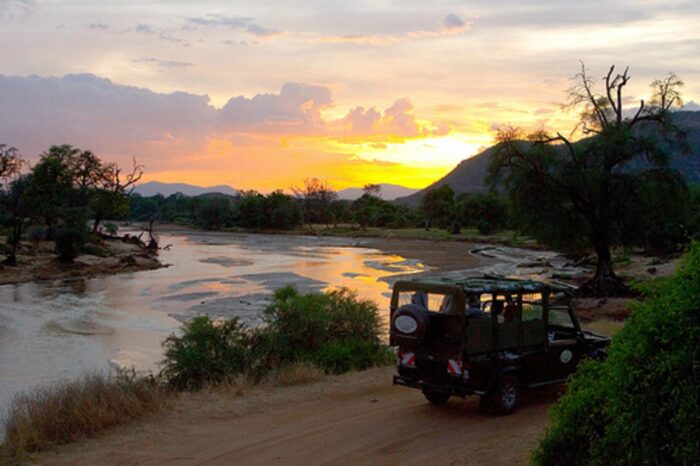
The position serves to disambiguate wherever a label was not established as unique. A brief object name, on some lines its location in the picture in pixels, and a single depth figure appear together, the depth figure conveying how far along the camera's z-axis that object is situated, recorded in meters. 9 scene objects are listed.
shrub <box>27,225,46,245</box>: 61.62
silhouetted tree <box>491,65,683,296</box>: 32.94
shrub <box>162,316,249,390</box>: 14.73
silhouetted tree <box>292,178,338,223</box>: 163.88
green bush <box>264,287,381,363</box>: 16.56
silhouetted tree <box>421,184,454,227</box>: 132.00
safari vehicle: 10.70
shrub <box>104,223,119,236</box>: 84.75
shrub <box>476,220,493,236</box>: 107.88
